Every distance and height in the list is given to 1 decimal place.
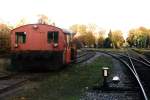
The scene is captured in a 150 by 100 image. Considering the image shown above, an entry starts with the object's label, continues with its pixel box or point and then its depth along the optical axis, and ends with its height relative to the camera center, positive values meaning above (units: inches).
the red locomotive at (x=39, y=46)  446.7 -6.2
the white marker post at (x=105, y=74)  306.0 -43.8
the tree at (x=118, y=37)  3213.5 +97.6
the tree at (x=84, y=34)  2973.8 +131.0
